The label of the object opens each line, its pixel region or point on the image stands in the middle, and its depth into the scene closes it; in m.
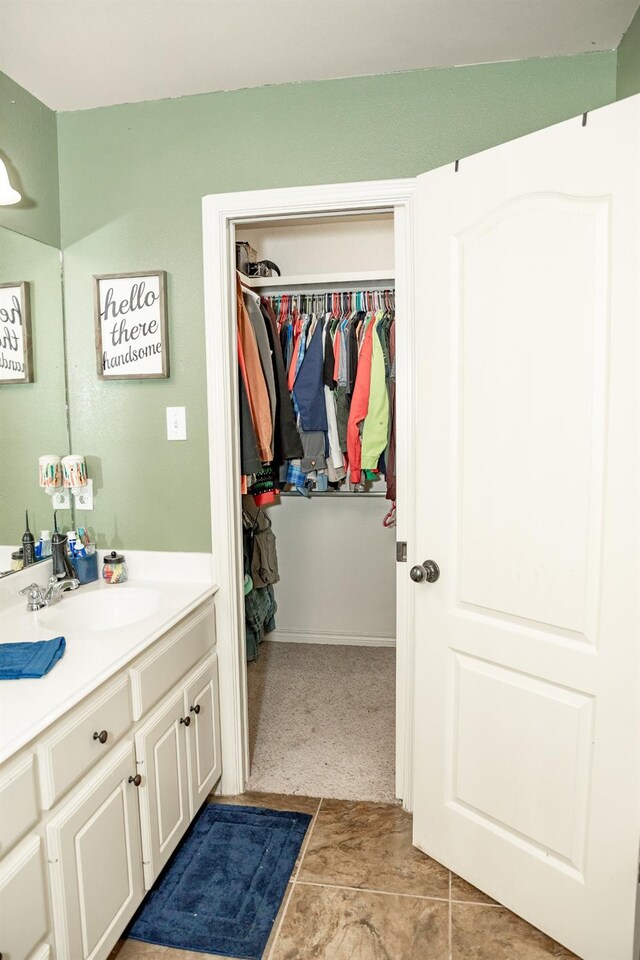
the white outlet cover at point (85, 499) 2.29
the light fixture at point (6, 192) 1.87
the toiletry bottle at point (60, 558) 2.16
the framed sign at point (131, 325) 2.16
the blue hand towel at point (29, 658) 1.43
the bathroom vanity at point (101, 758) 1.23
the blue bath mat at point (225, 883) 1.66
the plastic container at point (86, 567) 2.19
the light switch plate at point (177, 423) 2.20
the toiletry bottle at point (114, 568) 2.22
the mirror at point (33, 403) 2.01
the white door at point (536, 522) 1.45
